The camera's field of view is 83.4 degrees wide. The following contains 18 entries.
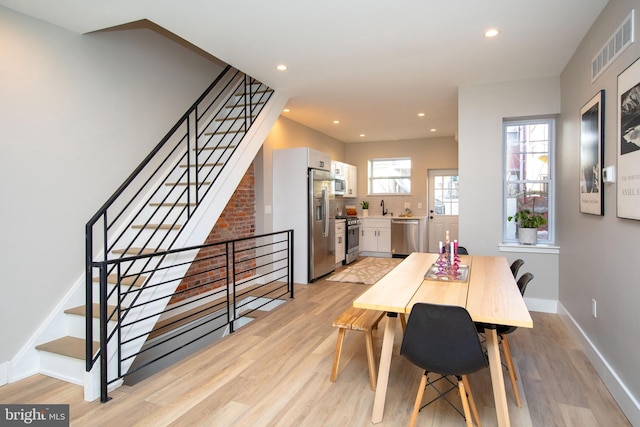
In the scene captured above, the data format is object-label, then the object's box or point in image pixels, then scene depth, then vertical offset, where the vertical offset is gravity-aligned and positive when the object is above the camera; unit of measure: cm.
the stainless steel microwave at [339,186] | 695 +42
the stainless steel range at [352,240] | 722 -68
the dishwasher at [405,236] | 789 -64
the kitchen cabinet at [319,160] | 563 +79
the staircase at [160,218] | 265 -9
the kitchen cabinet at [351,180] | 789 +63
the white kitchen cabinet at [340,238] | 673 -58
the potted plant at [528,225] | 416 -21
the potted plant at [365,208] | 852 -1
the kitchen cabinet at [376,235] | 812 -62
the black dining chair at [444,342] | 178 -69
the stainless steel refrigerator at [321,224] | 561 -26
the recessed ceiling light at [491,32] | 298 +147
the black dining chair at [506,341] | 236 -95
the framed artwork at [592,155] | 267 +42
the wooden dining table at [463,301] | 187 -53
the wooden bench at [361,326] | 252 -84
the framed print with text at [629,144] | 207 +38
